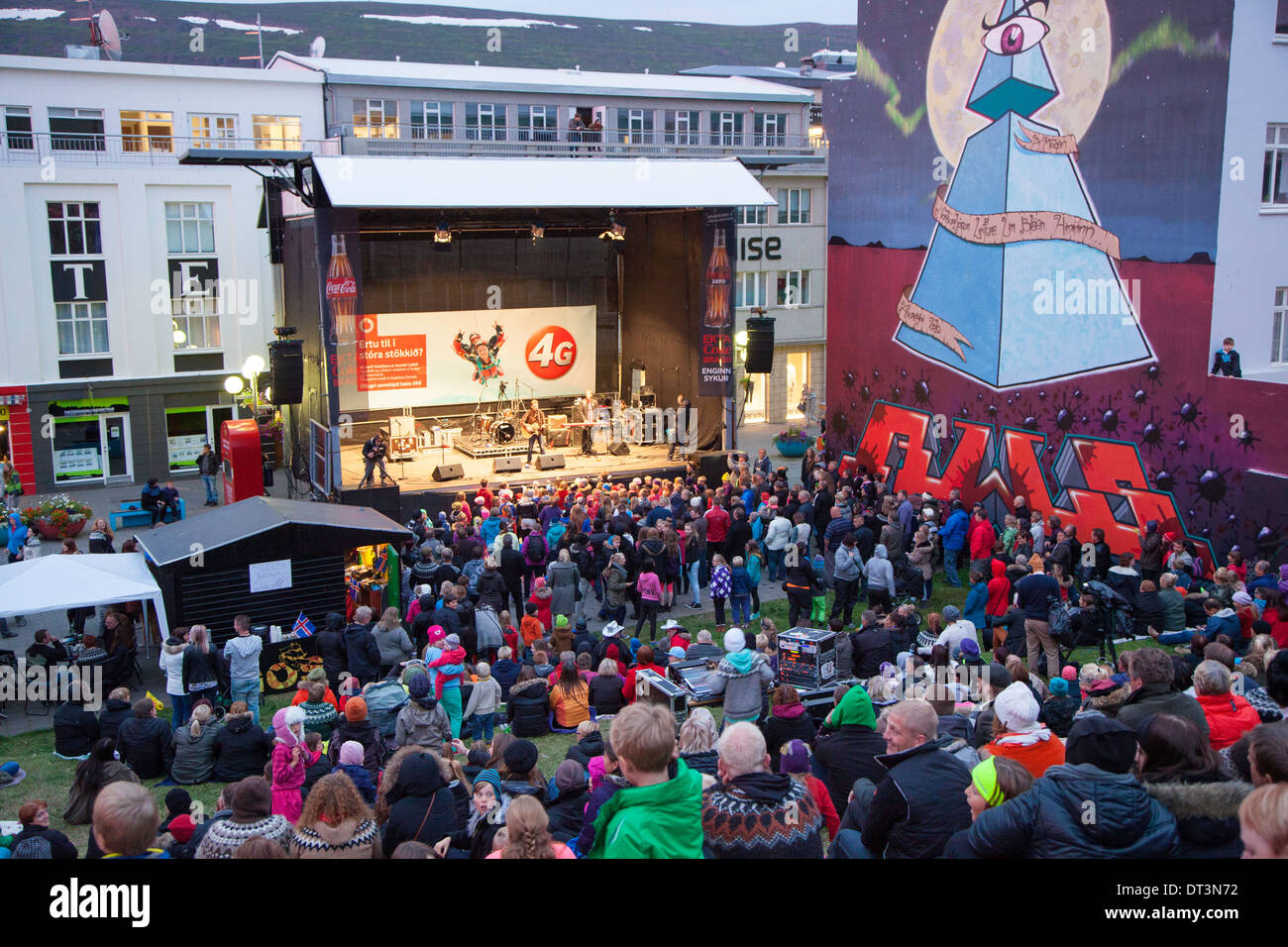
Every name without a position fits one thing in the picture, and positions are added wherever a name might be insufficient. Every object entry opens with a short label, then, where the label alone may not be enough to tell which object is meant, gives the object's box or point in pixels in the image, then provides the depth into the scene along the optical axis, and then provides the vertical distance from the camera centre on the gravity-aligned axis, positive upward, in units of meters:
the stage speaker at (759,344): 20.98 -0.35
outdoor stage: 20.33 -2.87
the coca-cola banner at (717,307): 22.52 +0.35
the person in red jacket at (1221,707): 6.05 -2.05
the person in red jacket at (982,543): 14.32 -2.74
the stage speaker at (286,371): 19.06 -0.79
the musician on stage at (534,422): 23.66 -2.09
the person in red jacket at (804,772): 5.81 -2.28
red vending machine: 18.80 -2.24
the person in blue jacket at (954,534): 15.33 -2.82
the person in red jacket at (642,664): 9.51 -2.88
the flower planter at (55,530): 19.73 -3.61
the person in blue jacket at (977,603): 11.91 -2.93
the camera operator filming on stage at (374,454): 20.39 -2.33
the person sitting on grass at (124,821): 3.93 -1.73
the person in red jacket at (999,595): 12.07 -2.87
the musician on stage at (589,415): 23.88 -1.96
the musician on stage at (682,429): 23.93 -2.21
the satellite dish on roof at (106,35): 26.11 +6.69
